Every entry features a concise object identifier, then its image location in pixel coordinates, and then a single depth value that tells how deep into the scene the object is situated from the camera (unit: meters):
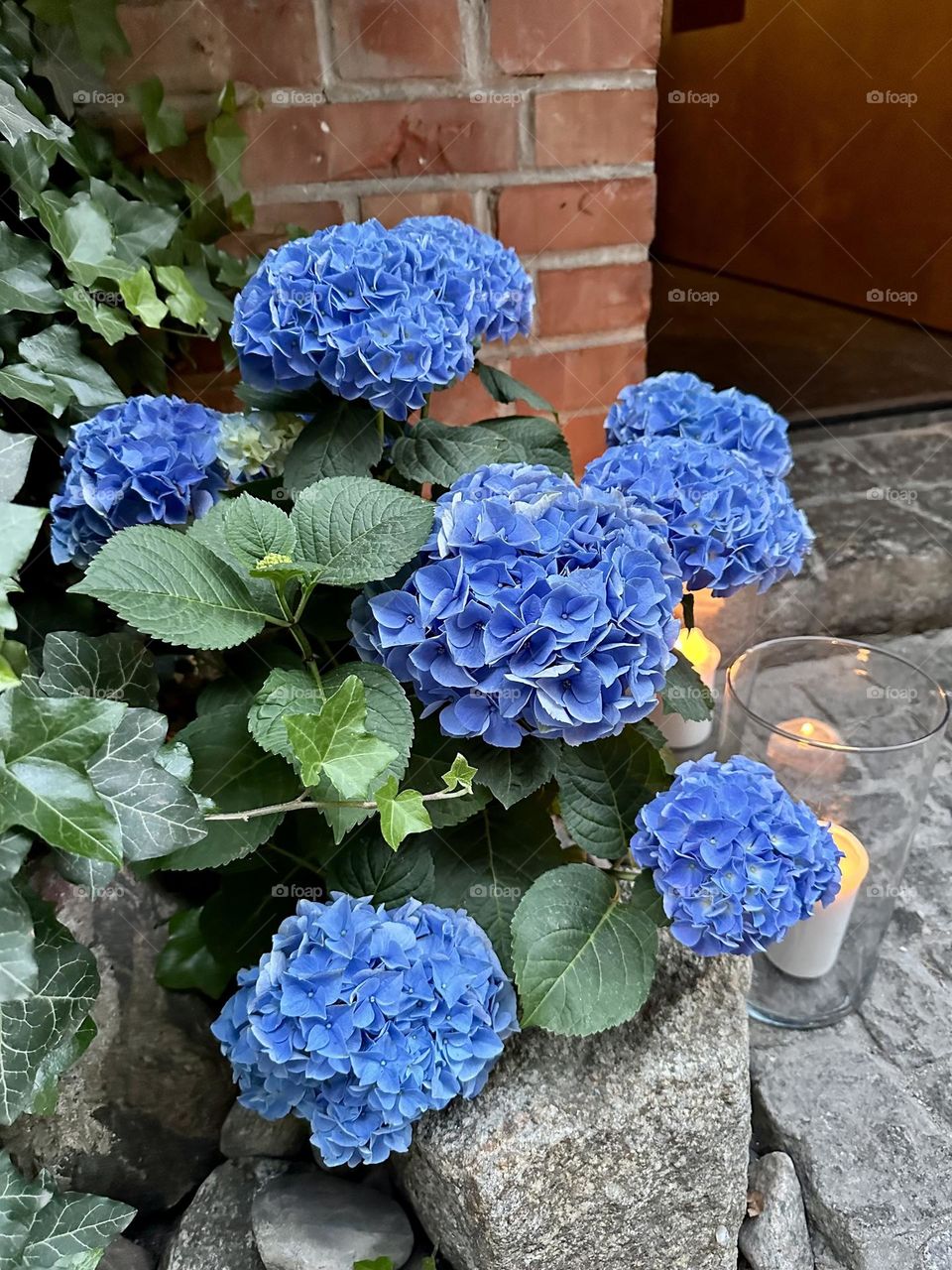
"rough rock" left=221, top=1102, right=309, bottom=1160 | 0.78
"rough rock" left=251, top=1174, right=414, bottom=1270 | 0.68
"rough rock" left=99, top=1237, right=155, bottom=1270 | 0.74
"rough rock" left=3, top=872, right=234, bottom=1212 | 0.76
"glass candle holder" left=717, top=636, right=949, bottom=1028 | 0.86
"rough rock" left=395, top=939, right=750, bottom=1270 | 0.65
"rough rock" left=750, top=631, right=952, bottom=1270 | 0.77
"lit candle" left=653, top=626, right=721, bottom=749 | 1.22
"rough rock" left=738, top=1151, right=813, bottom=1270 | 0.76
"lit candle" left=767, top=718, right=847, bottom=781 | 0.83
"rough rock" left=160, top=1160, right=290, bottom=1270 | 0.72
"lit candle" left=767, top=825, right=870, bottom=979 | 0.92
